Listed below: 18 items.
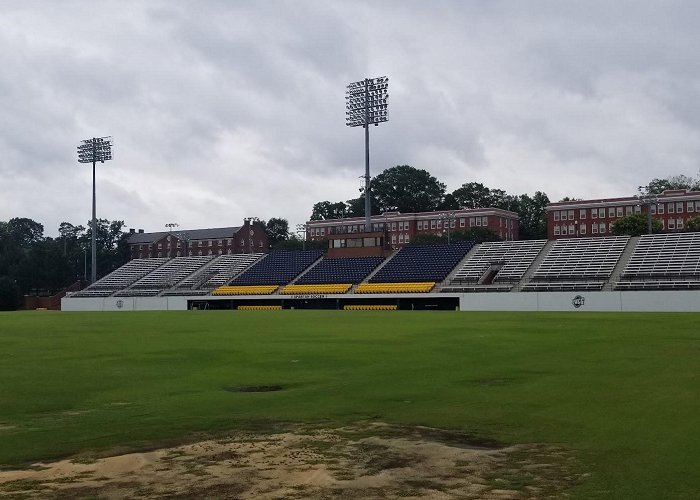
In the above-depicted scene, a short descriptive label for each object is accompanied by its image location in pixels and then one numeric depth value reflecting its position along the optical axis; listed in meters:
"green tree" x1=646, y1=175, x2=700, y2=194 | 151.50
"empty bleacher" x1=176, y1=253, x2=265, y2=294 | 91.43
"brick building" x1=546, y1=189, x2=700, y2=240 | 129.62
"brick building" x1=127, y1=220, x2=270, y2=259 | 160.62
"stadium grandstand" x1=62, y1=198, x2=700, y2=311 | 63.03
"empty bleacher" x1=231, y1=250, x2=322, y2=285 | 88.88
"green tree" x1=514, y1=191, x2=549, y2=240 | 156.50
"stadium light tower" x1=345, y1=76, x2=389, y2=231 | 82.94
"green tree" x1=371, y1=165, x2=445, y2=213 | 167.75
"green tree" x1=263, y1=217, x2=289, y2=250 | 178.24
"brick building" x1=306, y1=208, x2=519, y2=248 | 143.00
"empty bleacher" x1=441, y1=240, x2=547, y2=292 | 71.56
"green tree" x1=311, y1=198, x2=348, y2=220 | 174.75
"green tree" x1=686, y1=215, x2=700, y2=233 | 107.88
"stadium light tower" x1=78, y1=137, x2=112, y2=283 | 97.15
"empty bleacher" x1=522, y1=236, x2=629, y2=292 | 67.12
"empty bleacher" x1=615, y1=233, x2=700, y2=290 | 62.09
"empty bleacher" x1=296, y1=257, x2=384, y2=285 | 83.06
